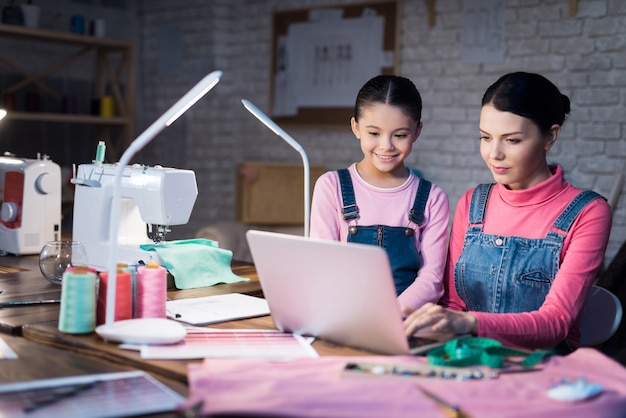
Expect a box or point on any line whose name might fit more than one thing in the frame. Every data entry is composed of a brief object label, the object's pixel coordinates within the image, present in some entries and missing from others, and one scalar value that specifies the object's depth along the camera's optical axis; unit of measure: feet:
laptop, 4.68
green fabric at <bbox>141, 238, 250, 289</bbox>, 7.31
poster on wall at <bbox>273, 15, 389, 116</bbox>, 16.66
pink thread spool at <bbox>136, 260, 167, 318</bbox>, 5.62
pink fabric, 3.92
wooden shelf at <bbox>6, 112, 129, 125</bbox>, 16.92
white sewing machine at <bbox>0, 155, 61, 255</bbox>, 8.96
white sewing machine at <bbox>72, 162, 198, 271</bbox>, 7.28
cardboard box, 16.85
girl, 6.66
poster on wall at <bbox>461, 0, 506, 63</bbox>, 14.88
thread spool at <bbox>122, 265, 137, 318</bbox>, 5.58
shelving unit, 17.11
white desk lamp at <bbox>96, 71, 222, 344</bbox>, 5.11
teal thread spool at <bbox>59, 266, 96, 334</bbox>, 5.41
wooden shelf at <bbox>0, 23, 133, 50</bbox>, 16.43
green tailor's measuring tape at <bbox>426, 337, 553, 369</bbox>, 4.66
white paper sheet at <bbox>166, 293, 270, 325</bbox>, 5.97
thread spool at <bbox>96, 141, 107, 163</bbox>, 7.88
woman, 6.12
